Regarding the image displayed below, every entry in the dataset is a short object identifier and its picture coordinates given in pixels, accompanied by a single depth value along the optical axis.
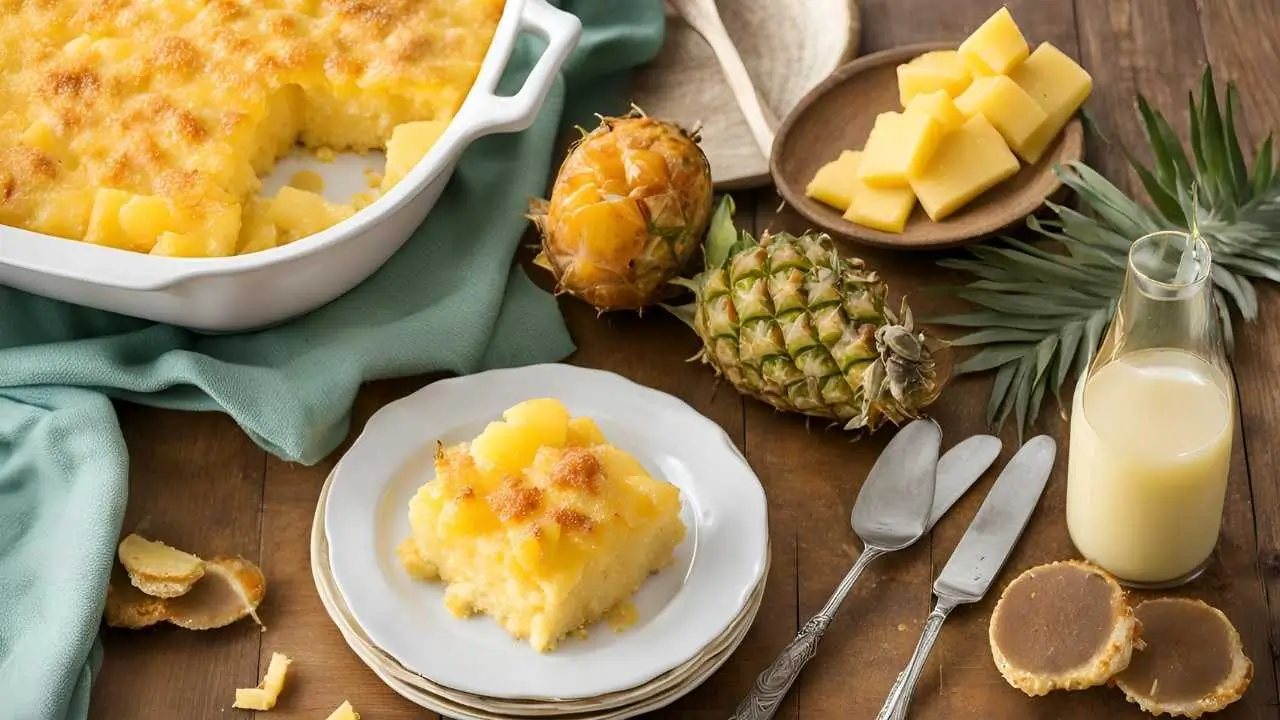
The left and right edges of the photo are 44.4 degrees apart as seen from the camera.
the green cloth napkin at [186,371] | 2.06
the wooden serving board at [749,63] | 2.70
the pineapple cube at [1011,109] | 2.47
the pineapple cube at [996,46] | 2.49
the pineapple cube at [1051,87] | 2.52
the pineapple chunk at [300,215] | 2.38
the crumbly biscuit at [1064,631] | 1.89
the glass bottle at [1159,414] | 1.84
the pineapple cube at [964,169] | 2.43
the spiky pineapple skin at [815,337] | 2.09
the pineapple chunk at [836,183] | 2.49
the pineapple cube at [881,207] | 2.43
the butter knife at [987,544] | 1.95
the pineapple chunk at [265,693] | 2.00
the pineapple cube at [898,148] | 2.42
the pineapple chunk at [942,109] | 2.46
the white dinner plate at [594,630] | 1.92
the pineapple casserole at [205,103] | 2.27
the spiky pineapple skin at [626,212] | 2.26
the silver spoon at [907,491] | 2.08
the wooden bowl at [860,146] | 2.42
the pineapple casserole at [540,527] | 1.90
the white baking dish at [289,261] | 2.13
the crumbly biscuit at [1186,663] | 1.90
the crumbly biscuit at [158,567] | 2.09
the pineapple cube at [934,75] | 2.54
